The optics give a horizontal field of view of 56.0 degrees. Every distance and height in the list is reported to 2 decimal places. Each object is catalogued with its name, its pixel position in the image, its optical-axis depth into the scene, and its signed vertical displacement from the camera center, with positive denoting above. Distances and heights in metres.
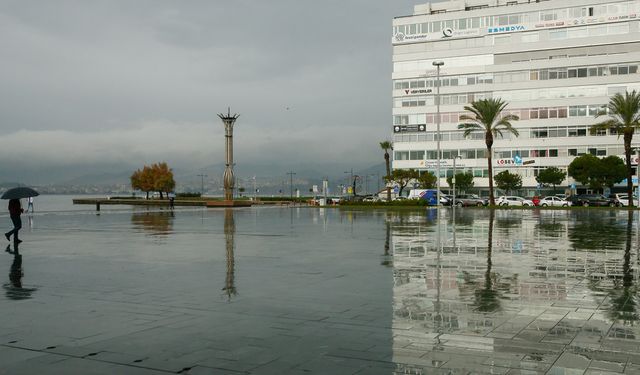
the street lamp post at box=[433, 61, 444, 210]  50.89 +1.09
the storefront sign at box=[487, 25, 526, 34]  87.00 +23.69
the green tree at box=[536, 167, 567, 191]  78.50 +1.95
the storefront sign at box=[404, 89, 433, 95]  92.12 +15.55
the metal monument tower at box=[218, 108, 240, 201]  64.06 +4.01
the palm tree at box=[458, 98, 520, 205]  60.00 +7.67
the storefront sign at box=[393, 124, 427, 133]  93.69 +10.06
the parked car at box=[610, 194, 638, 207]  62.17 -1.00
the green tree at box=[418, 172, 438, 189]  76.62 +1.51
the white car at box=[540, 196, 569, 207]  65.69 -1.23
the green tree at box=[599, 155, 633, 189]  69.38 +2.27
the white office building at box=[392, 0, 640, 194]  81.88 +16.87
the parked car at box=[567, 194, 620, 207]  63.37 -1.10
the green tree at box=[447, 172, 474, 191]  82.81 +1.59
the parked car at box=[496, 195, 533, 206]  66.11 -1.12
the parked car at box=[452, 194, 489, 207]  67.00 -1.14
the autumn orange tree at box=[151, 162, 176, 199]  114.75 +2.99
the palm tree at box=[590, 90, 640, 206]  56.12 +6.87
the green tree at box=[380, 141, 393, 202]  89.44 +6.78
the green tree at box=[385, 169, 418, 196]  71.51 +1.94
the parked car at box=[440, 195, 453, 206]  65.69 -1.02
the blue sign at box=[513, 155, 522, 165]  88.00 +4.56
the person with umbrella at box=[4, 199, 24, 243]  18.03 -0.57
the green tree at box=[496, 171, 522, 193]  79.75 +1.49
